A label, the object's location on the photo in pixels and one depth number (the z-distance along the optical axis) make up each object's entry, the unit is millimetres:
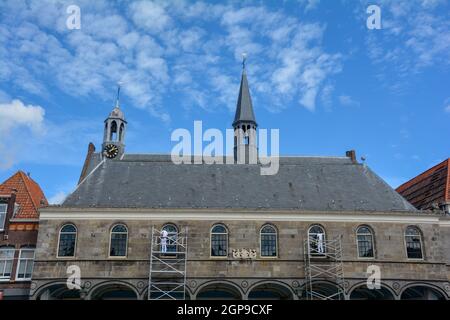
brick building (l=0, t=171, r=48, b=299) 30688
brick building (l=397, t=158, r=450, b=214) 35688
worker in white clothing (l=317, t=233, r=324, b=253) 30688
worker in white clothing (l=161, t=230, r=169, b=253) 30219
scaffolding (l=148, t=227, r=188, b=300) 29391
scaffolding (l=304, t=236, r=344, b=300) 29891
